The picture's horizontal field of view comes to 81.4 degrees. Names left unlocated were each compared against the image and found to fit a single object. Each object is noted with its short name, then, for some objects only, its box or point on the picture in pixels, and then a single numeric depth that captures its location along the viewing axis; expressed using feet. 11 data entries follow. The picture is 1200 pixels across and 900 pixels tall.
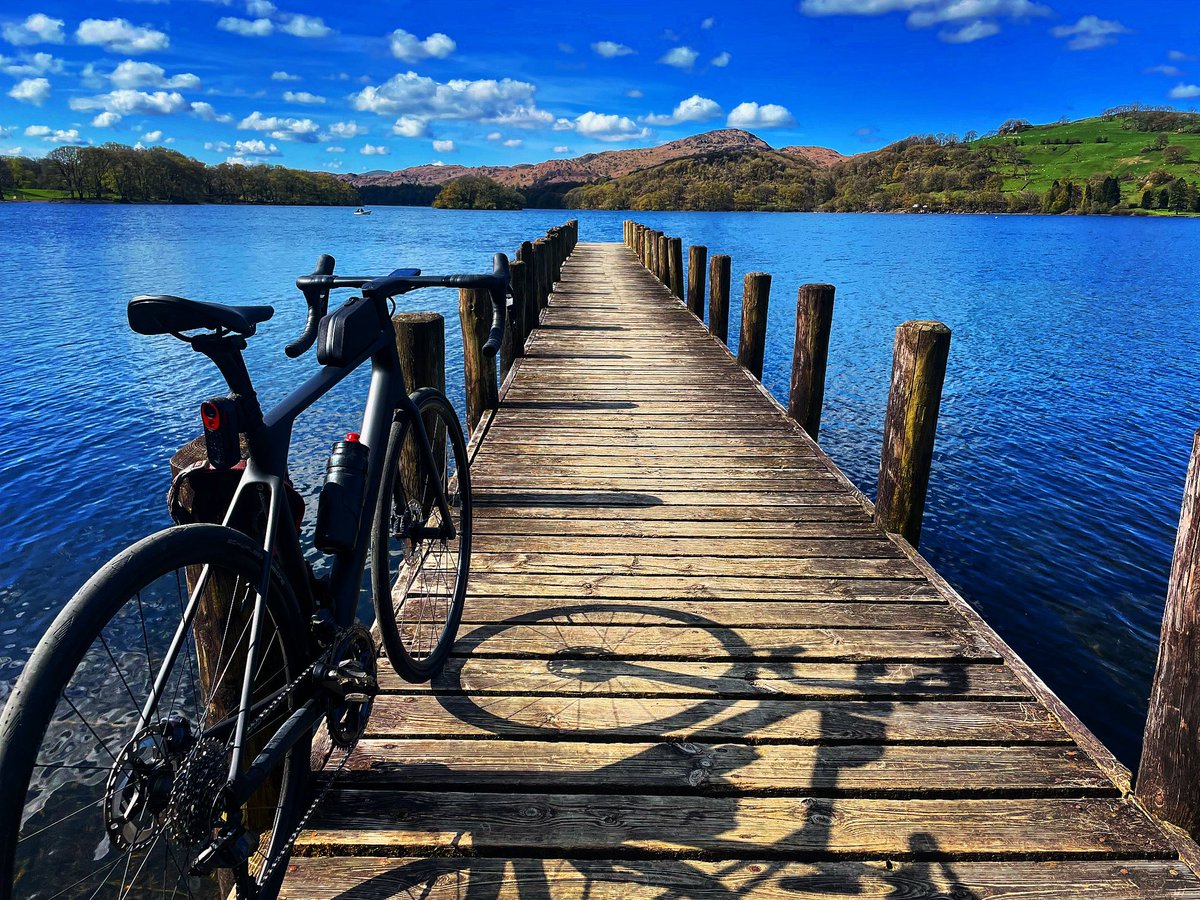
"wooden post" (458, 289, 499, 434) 20.97
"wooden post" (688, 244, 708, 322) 44.68
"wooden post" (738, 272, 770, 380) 28.68
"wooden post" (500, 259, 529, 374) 27.40
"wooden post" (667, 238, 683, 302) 53.11
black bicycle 4.16
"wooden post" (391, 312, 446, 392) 14.06
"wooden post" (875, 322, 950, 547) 13.38
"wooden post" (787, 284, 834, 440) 20.57
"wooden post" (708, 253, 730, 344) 36.63
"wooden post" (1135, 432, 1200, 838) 6.74
